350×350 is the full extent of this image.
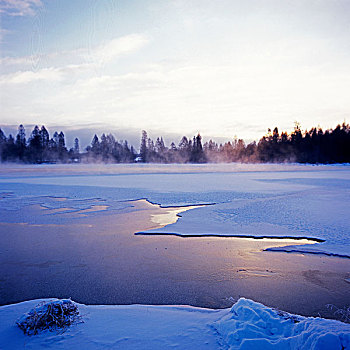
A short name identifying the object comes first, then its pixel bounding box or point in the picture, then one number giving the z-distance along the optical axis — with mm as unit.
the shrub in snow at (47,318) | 2524
